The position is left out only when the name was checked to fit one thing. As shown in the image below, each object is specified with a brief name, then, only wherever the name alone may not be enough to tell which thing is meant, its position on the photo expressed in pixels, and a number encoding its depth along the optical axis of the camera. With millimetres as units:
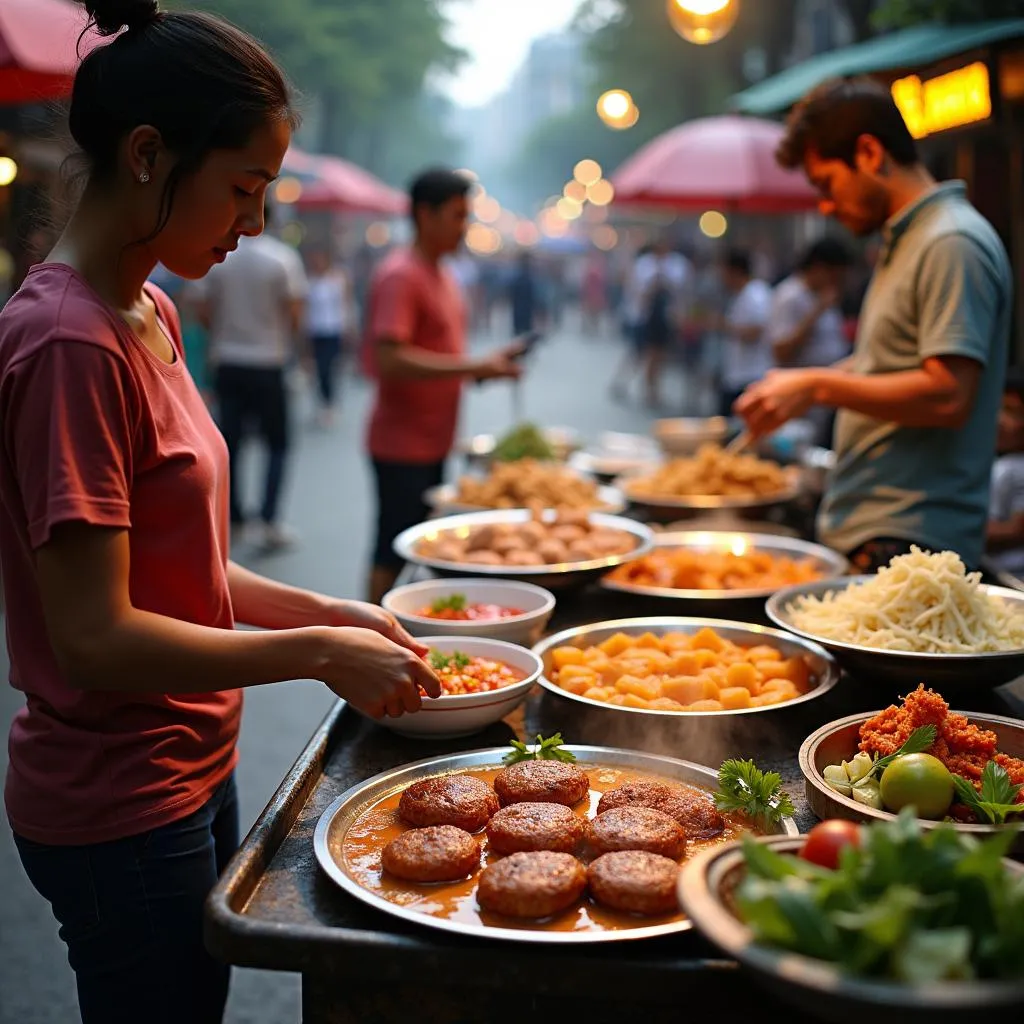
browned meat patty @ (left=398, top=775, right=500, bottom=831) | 2080
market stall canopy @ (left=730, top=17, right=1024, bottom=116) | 7199
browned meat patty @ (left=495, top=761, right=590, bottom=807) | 2162
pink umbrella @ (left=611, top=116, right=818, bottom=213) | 10750
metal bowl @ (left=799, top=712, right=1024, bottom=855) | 1983
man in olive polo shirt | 3291
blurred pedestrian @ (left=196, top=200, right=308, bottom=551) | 9109
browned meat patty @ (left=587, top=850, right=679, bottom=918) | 1758
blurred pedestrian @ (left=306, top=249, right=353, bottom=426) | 16484
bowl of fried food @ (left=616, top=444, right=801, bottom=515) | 4961
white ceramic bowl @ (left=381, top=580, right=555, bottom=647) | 3082
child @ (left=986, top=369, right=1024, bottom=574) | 5406
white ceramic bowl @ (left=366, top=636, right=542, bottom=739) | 2484
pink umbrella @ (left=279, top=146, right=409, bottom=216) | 18531
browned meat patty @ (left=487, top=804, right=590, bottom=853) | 1971
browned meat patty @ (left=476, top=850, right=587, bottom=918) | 1751
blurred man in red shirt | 5766
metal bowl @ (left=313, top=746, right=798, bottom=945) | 1668
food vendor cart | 1645
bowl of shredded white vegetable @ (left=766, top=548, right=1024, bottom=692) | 2584
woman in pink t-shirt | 1788
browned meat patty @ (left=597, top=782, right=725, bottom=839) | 2064
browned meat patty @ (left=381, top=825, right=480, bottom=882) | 1884
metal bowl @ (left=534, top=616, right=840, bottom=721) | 2551
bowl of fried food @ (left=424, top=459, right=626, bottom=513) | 4980
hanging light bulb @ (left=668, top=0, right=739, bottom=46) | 7883
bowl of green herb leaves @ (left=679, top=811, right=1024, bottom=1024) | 1221
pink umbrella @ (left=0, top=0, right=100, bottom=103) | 4789
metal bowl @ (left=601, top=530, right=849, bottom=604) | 3561
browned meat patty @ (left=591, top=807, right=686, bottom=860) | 1940
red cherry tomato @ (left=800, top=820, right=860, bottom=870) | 1559
